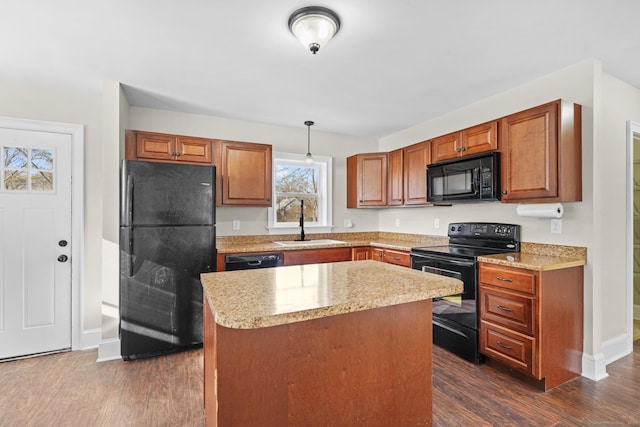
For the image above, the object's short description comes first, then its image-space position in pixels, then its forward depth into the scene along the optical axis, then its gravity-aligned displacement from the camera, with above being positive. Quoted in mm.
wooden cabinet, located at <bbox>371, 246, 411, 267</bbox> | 3401 -482
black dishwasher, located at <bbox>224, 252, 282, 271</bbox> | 3170 -487
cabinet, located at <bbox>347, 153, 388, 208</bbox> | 4160 +447
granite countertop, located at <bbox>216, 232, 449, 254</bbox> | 3359 -355
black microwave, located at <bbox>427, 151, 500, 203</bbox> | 2768 +327
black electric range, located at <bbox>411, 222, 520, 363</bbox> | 2682 -504
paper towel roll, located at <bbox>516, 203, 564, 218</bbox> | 2484 +31
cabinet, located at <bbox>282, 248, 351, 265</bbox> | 3434 -474
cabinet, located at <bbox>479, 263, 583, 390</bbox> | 2229 -782
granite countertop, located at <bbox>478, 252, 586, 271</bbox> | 2227 -348
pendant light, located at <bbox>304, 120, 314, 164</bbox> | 3880 +962
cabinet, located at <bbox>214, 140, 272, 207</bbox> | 3457 +441
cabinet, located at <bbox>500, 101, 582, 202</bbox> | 2344 +465
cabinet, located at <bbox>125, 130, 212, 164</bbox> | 3123 +664
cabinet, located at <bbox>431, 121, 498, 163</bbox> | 2824 +689
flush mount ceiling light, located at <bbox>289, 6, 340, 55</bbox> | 1812 +1106
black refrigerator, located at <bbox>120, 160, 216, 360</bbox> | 2764 -357
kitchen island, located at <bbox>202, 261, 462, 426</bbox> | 1127 -548
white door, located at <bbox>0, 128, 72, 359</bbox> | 2820 -268
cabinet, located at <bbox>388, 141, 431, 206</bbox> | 3598 +469
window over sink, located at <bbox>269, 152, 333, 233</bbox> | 4145 +281
